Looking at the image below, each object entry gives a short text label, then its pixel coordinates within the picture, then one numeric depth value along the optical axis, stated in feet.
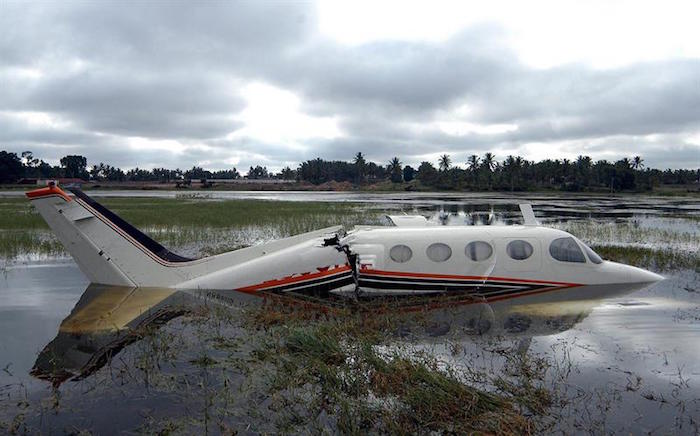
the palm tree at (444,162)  600.39
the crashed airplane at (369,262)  39.60
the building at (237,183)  631.56
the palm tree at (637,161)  580.05
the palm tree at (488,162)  537.98
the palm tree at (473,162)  581.53
